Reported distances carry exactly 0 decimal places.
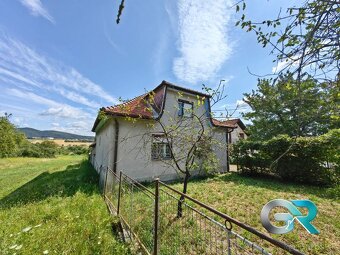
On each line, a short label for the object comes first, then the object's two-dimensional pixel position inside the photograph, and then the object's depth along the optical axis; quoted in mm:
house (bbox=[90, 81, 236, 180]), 8758
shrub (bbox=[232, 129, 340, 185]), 8992
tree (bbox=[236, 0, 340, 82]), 2133
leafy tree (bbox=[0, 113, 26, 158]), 26547
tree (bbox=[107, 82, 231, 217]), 5137
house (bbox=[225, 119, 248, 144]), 27106
